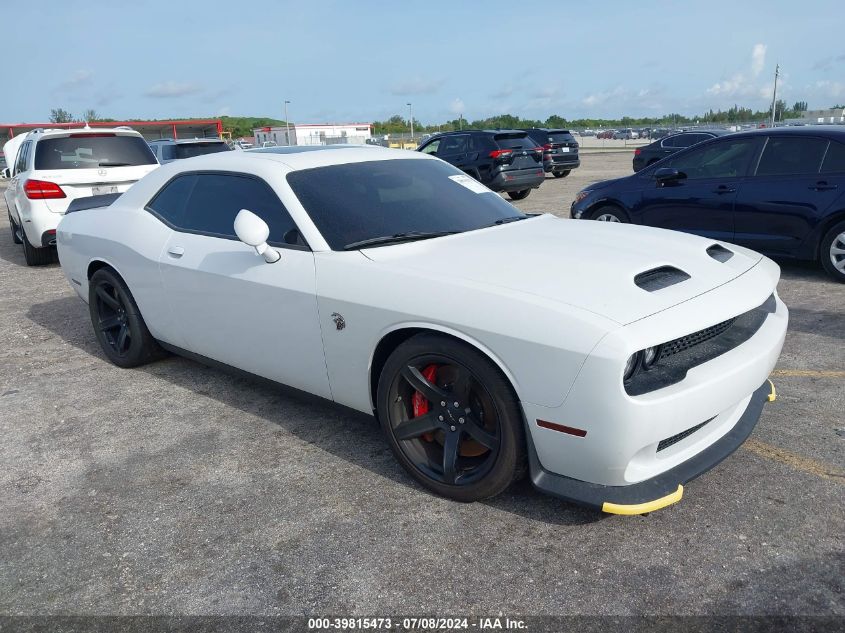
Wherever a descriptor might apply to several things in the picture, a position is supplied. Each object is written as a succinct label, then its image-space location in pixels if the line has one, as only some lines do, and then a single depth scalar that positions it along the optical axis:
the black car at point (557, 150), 21.62
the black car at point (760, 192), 6.69
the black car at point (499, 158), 14.59
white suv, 8.86
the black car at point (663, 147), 18.64
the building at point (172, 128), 60.09
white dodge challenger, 2.64
